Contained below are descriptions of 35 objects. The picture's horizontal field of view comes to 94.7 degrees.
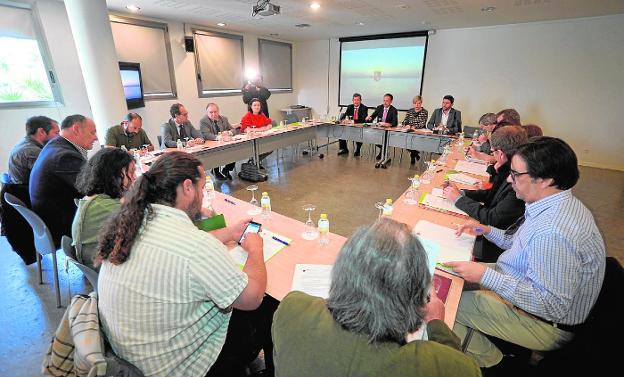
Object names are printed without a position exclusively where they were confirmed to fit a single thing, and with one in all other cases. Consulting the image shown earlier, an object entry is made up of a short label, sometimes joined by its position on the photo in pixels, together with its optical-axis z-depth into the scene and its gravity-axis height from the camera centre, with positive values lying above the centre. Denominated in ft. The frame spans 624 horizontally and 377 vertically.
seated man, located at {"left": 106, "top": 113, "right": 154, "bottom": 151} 12.55 -1.74
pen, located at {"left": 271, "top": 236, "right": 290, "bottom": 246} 5.61 -2.77
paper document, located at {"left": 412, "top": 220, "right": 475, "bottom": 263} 5.19 -2.77
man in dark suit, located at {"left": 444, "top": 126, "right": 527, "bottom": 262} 5.86 -2.26
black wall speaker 20.95 +3.41
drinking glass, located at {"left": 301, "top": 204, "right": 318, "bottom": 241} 5.84 -2.76
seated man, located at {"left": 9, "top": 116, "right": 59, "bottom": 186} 8.38 -1.71
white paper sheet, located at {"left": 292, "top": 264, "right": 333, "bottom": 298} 4.38 -2.83
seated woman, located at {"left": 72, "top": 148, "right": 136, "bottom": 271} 4.79 -1.68
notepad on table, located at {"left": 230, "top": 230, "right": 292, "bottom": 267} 5.13 -2.78
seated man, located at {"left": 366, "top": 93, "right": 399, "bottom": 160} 19.92 -1.38
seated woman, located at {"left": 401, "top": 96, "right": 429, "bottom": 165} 19.16 -1.44
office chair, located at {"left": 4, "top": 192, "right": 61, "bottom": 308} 6.28 -3.11
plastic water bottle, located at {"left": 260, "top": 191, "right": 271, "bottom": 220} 6.63 -2.57
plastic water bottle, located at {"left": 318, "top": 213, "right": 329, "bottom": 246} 5.63 -2.57
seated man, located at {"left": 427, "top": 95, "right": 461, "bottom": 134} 17.65 -1.46
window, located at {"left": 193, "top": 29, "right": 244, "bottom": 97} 22.38 +2.38
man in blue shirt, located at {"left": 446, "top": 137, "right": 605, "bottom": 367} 3.81 -2.39
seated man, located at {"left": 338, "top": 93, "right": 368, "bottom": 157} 21.14 -1.53
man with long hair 3.11 -2.04
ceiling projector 13.57 +3.86
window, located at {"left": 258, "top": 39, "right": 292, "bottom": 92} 27.35 +2.74
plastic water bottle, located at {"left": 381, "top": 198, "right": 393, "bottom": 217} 6.60 -2.52
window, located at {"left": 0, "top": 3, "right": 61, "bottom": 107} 14.15 +1.49
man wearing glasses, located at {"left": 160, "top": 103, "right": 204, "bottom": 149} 13.94 -1.77
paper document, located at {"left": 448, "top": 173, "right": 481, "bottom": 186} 9.10 -2.63
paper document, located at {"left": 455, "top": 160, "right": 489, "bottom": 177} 10.14 -2.59
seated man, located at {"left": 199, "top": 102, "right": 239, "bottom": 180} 15.42 -1.88
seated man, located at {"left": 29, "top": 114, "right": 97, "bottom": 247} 7.06 -2.18
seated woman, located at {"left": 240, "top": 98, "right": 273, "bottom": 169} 18.04 -1.64
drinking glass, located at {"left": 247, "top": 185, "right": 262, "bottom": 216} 6.92 -2.72
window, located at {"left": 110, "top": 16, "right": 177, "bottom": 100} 17.97 +2.67
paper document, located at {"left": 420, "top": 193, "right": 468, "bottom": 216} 6.97 -2.66
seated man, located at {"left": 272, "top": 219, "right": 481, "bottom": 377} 2.20 -1.83
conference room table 4.50 -2.78
